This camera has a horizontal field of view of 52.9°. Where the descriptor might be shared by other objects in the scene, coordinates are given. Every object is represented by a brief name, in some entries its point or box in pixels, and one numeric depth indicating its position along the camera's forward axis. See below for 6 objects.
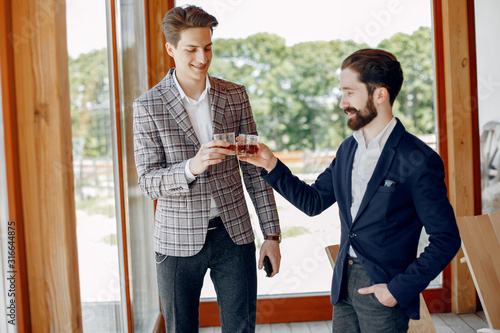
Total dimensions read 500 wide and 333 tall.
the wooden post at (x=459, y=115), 3.47
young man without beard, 1.86
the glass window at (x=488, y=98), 3.51
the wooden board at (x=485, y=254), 2.36
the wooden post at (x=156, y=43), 3.36
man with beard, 1.54
